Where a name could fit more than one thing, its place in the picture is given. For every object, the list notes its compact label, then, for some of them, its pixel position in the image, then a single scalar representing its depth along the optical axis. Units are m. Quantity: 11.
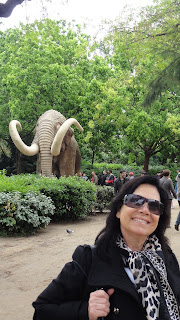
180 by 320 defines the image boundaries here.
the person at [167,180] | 7.65
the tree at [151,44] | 6.80
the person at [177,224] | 6.90
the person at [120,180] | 8.20
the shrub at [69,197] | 7.76
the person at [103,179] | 13.63
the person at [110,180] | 12.39
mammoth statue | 9.50
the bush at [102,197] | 9.61
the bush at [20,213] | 6.23
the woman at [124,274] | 1.22
